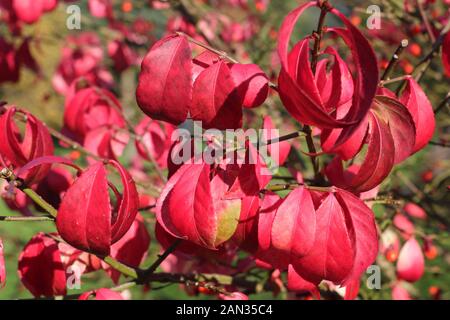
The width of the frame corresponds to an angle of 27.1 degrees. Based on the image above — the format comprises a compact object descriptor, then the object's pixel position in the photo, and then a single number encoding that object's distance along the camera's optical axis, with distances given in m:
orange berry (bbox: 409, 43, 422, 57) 0.62
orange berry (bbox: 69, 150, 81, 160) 0.57
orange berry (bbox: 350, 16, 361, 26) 0.68
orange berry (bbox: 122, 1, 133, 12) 0.83
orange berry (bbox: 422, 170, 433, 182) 0.70
